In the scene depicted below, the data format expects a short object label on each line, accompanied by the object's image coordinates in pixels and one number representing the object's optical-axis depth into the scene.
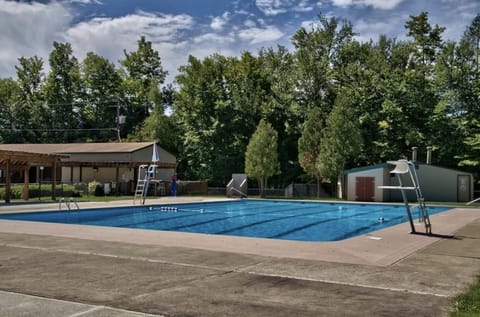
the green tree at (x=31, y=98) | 50.59
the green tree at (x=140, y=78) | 50.72
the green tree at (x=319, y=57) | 39.38
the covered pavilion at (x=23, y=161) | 22.31
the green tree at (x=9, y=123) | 50.06
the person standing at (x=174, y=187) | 32.03
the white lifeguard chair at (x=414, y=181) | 11.53
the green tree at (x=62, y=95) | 50.69
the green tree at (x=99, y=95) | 50.44
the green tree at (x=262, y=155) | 33.25
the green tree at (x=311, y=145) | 34.03
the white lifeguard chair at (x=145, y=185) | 22.89
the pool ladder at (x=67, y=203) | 18.53
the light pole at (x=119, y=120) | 46.53
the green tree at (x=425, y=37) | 38.47
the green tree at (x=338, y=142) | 32.16
